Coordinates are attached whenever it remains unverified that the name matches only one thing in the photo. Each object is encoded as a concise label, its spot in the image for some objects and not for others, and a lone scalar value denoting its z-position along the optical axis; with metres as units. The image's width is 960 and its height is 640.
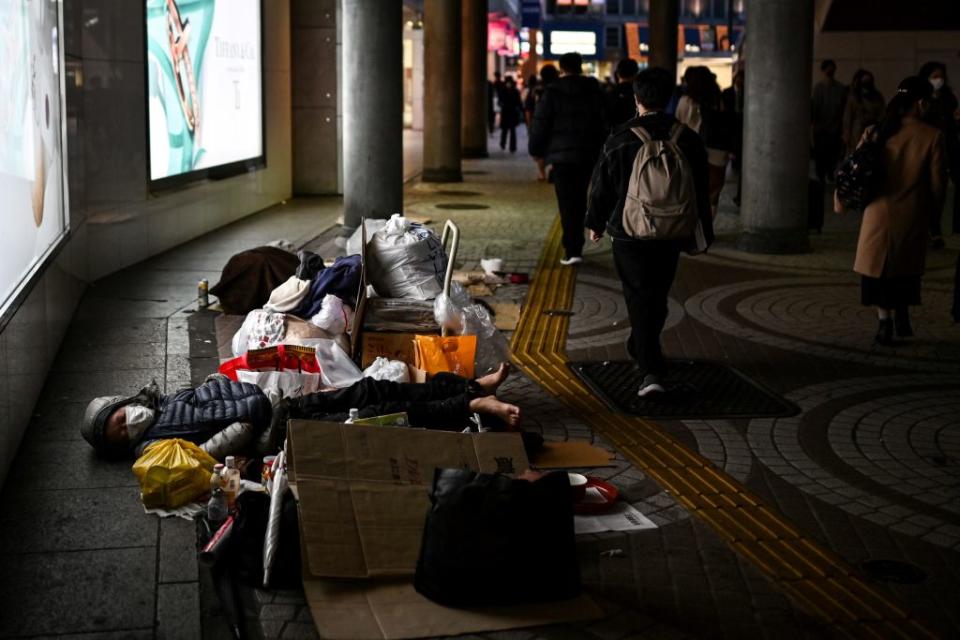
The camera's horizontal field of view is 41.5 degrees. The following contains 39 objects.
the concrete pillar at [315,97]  17.27
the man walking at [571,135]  11.05
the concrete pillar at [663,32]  27.84
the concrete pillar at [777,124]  11.98
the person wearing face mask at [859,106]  17.45
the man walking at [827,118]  18.14
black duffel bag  4.04
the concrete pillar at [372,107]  12.42
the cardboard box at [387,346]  6.75
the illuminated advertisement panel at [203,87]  11.89
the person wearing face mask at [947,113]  11.36
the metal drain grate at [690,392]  6.57
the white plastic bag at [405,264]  7.38
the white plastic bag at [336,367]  6.34
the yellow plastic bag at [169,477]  4.92
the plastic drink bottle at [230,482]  4.91
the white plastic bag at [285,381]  6.04
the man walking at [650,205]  6.50
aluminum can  9.05
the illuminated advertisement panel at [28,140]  5.77
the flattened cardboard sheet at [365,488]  4.25
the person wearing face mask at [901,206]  7.85
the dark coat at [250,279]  8.65
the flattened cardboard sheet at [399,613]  3.94
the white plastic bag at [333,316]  6.84
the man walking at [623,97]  13.72
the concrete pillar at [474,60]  25.42
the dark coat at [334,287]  7.08
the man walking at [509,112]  28.39
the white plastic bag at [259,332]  6.80
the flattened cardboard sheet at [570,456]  5.60
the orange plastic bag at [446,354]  6.57
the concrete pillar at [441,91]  20.70
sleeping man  5.41
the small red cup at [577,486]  5.02
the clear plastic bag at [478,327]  6.89
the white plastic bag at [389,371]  6.22
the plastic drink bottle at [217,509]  4.69
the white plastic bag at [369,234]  8.02
